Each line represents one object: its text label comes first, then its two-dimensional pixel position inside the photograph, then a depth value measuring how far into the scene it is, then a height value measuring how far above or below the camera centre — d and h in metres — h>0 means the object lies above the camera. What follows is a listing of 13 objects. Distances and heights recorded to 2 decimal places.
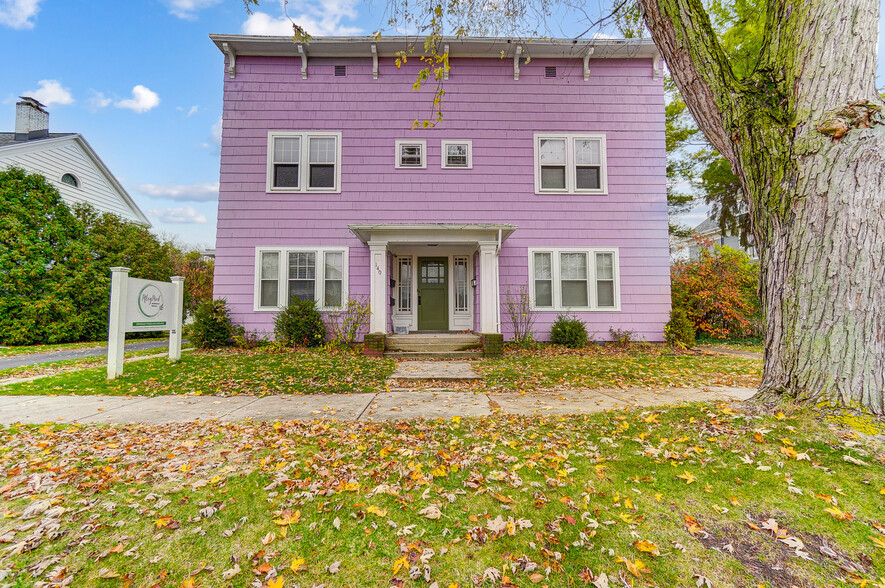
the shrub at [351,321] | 8.98 -0.26
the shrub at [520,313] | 9.38 -0.05
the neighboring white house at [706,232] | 15.71 +3.94
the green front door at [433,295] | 10.09 +0.44
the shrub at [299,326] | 8.79 -0.39
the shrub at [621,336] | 9.46 -0.64
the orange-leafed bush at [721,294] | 10.23 +0.52
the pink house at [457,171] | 9.49 +3.73
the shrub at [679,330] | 9.38 -0.47
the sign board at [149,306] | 5.80 +0.06
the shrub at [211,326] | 8.85 -0.41
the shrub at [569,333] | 9.05 -0.54
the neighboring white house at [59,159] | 12.29 +5.54
